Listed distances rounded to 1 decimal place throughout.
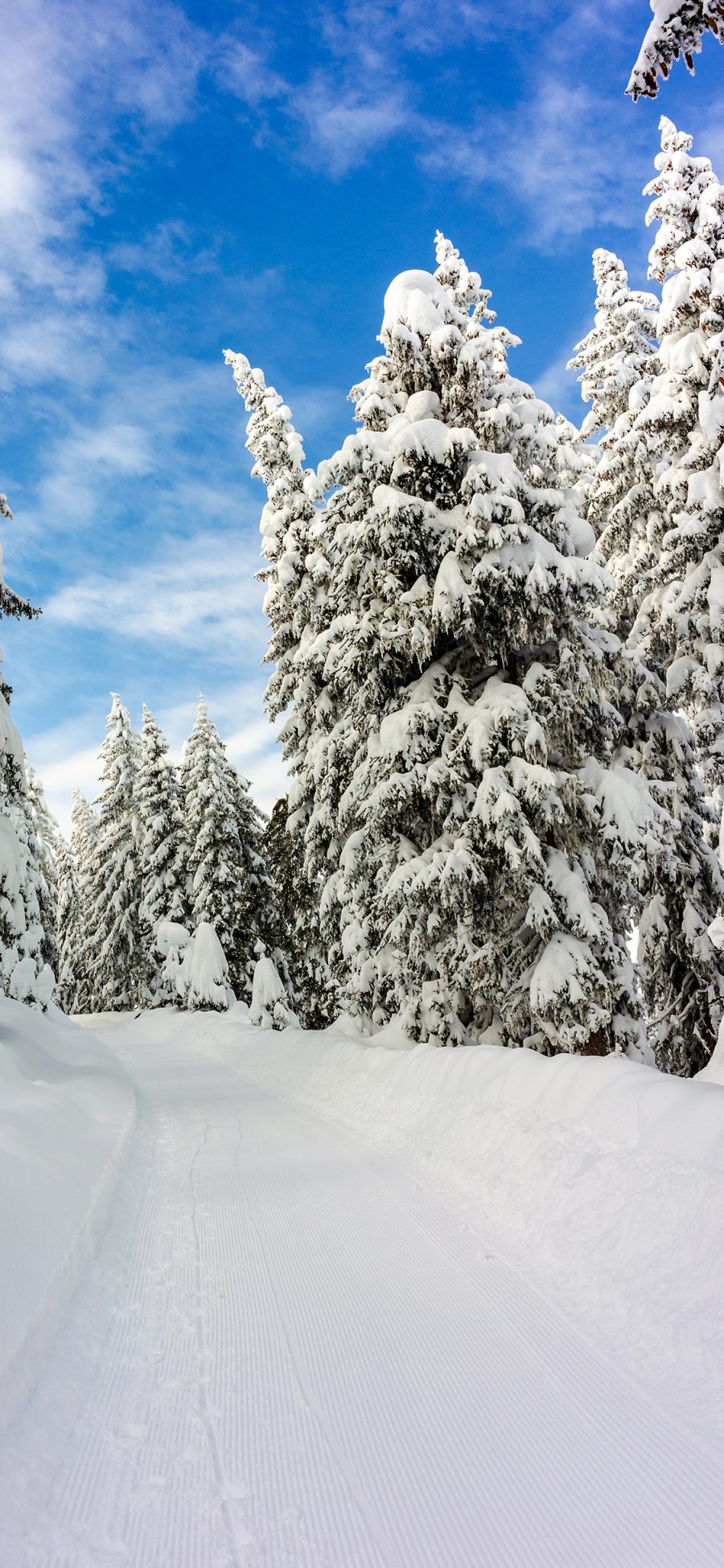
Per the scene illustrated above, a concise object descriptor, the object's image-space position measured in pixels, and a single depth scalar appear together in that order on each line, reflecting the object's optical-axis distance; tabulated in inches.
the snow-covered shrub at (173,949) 1085.1
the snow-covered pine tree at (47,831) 1603.1
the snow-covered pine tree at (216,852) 1061.8
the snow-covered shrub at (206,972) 1043.9
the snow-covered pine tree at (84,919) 1441.9
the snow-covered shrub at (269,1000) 955.3
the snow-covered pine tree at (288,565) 665.0
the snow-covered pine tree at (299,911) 693.3
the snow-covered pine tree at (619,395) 633.6
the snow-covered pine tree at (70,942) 1708.9
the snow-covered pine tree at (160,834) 1173.1
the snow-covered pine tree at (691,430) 536.7
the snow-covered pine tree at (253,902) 1080.2
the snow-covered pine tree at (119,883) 1316.4
